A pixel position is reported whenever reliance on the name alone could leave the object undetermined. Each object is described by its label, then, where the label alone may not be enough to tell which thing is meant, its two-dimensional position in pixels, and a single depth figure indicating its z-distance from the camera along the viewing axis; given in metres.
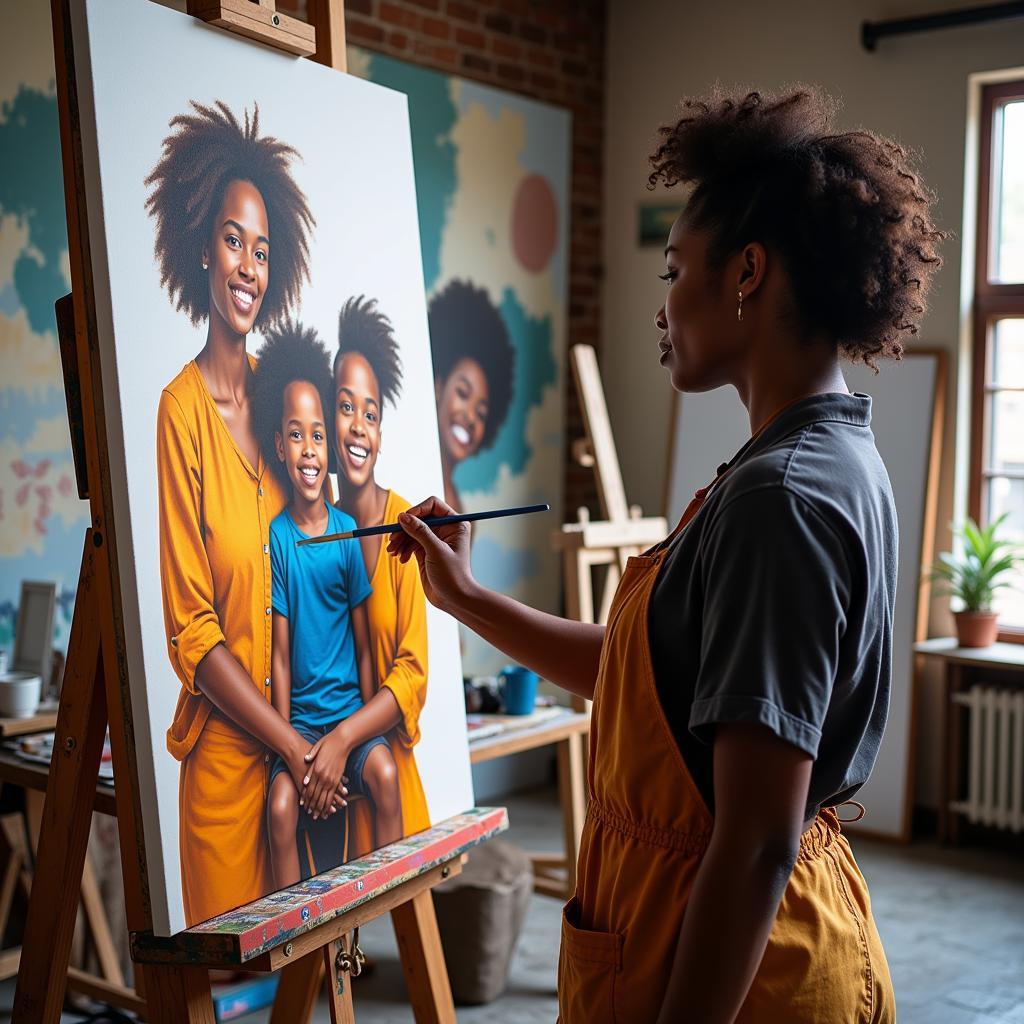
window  4.27
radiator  4.05
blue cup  3.23
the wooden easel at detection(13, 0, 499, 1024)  1.44
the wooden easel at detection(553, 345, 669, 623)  3.34
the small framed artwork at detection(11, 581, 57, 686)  3.00
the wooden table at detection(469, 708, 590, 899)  3.06
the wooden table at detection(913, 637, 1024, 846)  4.17
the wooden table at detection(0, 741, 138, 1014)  2.60
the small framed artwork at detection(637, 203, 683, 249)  4.99
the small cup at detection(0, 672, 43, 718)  2.78
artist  1.04
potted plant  4.12
